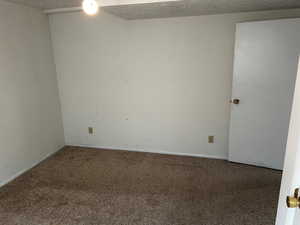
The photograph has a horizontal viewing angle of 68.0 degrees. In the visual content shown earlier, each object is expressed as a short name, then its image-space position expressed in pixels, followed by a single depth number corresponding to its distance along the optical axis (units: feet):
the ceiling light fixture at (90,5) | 5.99
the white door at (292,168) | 2.87
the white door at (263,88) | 8.36
